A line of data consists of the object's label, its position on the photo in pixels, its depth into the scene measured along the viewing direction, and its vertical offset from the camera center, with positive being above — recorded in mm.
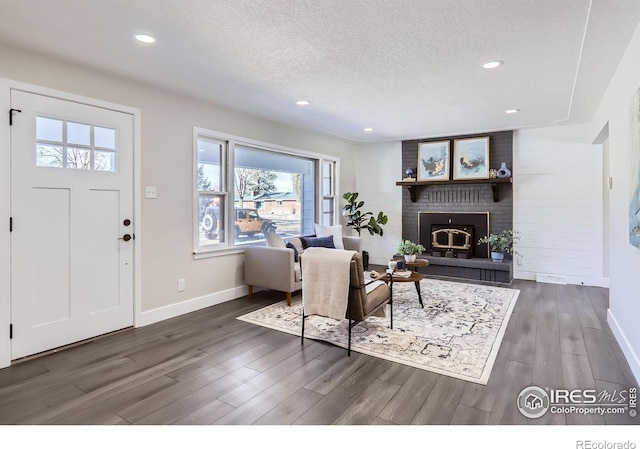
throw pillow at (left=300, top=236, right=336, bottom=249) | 5070 -273
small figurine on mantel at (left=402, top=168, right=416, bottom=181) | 6699 +911
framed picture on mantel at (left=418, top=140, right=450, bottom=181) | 6430 +1148
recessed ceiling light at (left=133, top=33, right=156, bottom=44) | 2590 +1375
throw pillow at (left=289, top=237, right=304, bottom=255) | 4871 -279
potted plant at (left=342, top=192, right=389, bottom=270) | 6746 +114
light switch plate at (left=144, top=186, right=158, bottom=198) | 3635 +321
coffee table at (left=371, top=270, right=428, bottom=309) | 3761 -595
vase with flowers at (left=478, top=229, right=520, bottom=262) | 5716 -325
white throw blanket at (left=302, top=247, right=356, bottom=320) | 2953 -505
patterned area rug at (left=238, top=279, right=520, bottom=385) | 2764 -1032
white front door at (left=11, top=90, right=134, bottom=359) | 2807 +8
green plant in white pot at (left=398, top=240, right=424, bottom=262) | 4617 -364
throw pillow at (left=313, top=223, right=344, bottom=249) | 5605 -159
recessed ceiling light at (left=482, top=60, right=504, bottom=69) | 3109 +1415
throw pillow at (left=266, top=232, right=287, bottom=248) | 4734 -242
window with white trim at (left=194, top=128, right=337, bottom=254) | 4352 +460
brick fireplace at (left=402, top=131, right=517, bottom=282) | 5836 +120
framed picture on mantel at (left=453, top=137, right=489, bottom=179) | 6062 +1132
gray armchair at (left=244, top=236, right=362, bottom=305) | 4285 -579
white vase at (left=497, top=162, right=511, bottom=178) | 5734 +836
